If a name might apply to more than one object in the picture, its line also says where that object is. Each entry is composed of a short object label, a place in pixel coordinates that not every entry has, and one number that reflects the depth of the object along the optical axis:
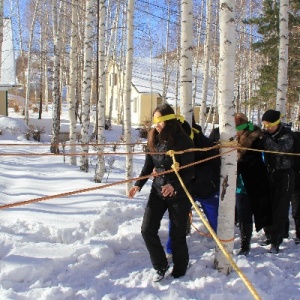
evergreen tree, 16.50
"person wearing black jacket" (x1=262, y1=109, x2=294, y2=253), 4.38
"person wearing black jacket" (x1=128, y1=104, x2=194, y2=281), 3.56
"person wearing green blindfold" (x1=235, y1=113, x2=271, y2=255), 4.36
